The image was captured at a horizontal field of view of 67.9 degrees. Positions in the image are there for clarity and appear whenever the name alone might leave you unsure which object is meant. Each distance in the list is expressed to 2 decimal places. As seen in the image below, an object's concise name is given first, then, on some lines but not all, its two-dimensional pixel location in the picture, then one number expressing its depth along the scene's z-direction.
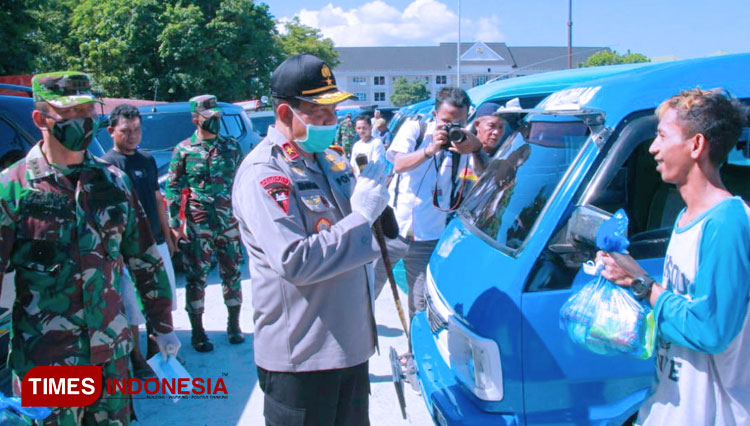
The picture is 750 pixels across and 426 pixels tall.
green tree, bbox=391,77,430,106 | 60.12
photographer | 3.90
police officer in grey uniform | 1.93
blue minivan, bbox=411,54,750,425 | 2.36
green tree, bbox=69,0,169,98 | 23.16
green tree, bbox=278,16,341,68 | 46.38
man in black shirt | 4.39
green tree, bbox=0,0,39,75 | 15.04
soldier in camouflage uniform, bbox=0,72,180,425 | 2.15
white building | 83.69
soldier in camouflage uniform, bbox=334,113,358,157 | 14.66
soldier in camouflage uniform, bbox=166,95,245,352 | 4.74
